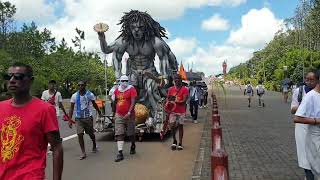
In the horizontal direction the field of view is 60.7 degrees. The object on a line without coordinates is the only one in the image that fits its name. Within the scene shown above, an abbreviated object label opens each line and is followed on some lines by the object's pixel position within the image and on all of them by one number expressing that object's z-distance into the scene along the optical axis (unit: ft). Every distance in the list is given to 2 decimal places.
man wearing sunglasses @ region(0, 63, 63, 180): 6.52
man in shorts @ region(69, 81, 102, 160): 19.34
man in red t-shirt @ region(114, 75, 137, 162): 19.29
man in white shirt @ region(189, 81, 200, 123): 35.85
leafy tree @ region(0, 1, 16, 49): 80.94
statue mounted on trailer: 25.53
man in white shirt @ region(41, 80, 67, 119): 21.13
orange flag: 42.26
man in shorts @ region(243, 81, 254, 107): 56.50
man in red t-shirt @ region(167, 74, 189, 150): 21.02
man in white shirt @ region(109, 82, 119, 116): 20.44
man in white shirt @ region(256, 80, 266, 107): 54.59
